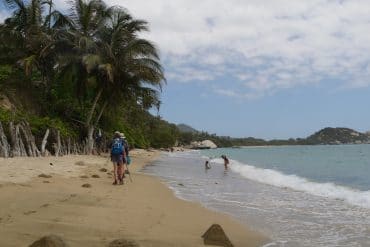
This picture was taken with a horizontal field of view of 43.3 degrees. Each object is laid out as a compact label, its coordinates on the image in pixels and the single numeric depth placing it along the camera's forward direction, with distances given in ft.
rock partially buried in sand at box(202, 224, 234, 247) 20.57
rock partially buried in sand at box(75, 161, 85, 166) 61.07
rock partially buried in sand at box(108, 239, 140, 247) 16.44
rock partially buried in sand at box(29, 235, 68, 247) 15.11
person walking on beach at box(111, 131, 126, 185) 44.01
